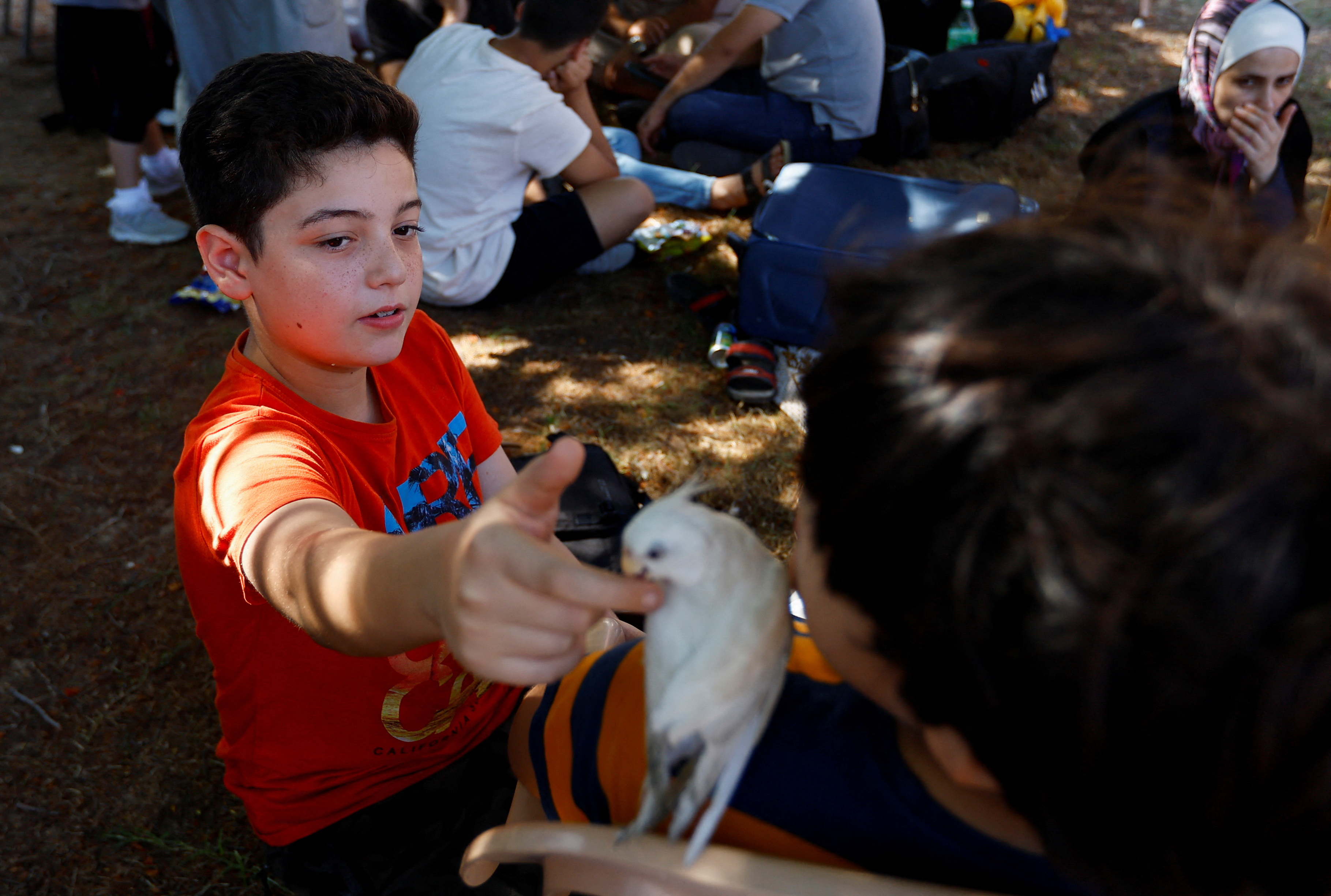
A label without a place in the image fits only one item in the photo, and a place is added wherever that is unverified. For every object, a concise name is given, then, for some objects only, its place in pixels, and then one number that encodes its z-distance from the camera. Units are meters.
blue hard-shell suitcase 3.33
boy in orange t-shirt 1.31
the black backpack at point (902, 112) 4.86
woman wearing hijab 3.03
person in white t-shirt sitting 3.48
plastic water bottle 5.73
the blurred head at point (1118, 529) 0.50
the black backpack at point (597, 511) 2.25
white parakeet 0.70
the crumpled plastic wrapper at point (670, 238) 4.20
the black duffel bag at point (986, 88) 5.23
